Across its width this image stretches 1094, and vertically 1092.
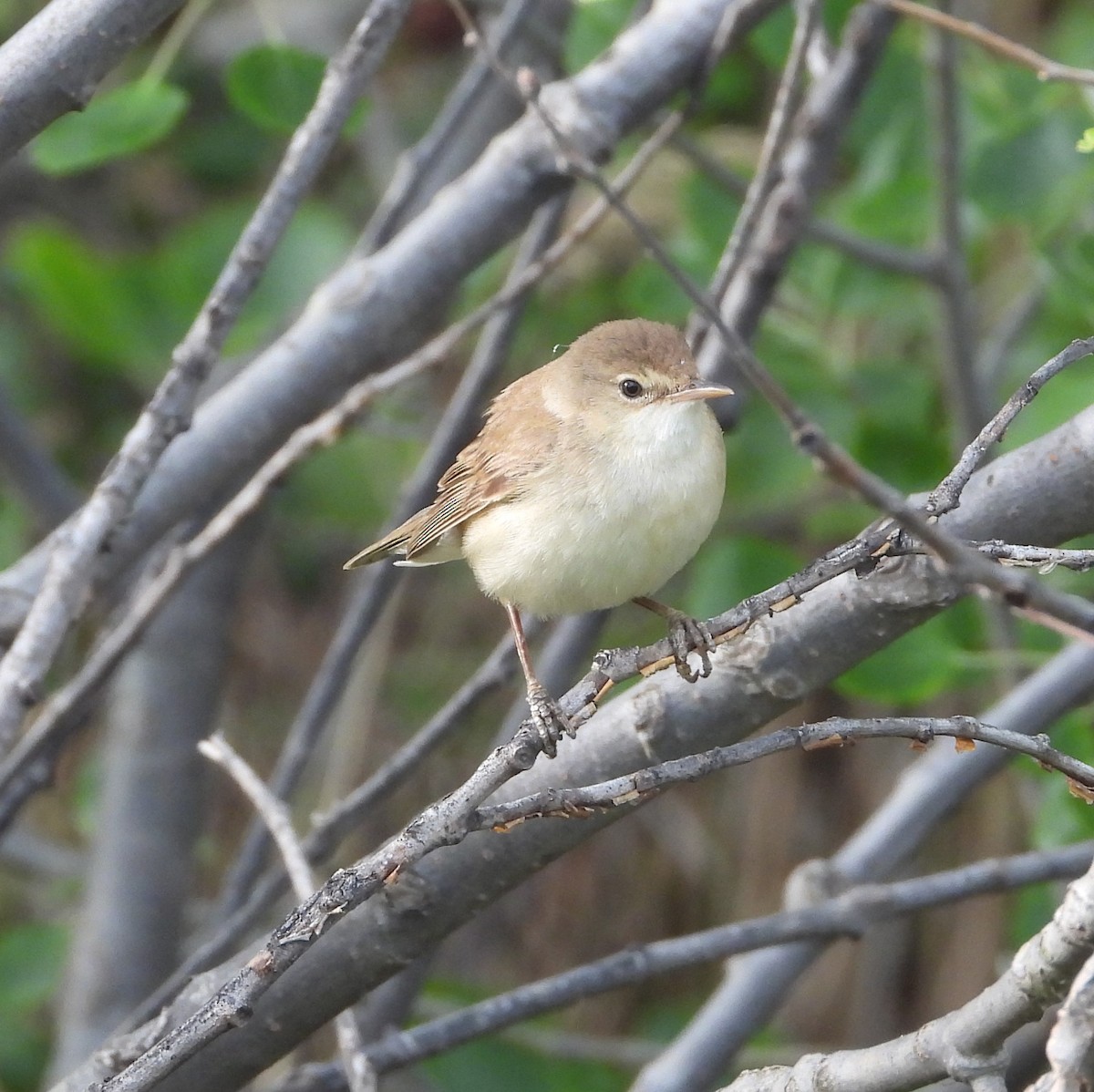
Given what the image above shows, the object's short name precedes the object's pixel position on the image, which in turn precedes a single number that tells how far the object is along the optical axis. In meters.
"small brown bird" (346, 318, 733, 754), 4.79
